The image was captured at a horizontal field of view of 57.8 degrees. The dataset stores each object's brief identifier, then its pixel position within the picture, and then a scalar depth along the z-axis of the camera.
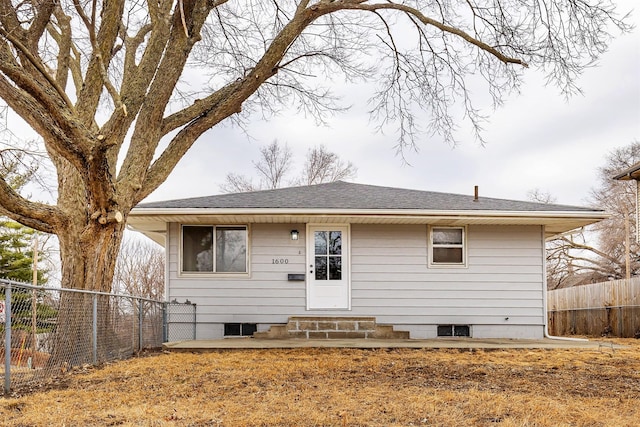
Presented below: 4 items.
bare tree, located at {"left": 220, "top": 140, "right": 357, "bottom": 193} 28.39
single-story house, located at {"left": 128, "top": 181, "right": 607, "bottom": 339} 10.71
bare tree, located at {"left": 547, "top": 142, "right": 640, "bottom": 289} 26.06
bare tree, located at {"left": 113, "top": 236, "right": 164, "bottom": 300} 21.67
